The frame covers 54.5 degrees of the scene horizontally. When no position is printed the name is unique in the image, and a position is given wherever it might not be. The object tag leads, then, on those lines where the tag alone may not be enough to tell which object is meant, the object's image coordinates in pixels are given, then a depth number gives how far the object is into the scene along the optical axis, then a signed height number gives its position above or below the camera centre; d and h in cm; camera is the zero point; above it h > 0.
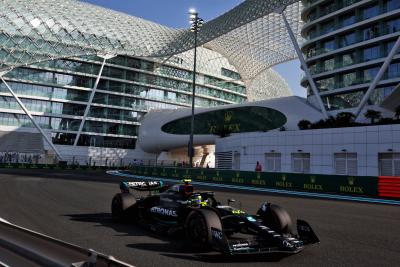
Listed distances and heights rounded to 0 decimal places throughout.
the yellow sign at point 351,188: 2216 -65
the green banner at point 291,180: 2211 -42
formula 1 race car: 595 -92
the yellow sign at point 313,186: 2427 -66
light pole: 4294 +1683
